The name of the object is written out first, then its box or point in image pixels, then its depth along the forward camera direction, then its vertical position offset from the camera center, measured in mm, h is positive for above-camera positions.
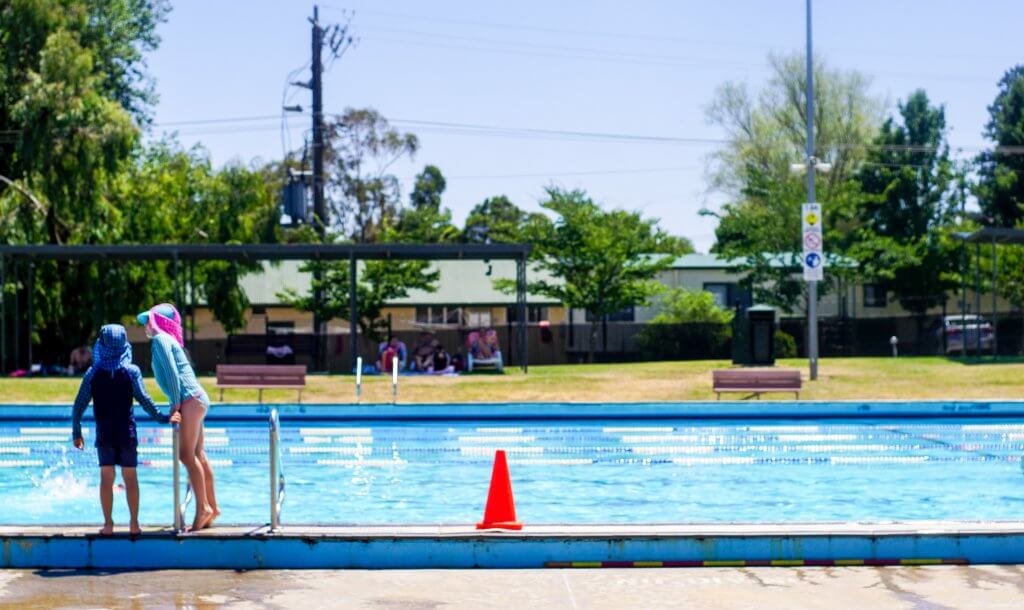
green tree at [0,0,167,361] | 30875 +4669
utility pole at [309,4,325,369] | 39000 +6365
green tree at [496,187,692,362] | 39812 +2573
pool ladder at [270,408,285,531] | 8570 -880
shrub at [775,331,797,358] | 39000 -334
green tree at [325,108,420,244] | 63844 +8264
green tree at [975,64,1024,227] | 60000 +8261
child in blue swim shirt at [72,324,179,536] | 8586 -422
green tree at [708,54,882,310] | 42094 +7870
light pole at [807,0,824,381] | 25672 +2935
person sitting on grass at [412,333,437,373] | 29906 -326
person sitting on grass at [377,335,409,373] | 29688 -222
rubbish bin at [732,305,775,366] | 29359 -13
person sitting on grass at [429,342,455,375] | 29719 -490
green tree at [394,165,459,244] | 49212 +4742
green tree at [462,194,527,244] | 44734 +6945
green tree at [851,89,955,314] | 46875 +5460
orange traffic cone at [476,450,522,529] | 8711 -1125
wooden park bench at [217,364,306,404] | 21453 -540
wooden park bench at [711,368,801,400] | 21297 -733
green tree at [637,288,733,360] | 41000 -24
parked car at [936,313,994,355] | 38875 -58
